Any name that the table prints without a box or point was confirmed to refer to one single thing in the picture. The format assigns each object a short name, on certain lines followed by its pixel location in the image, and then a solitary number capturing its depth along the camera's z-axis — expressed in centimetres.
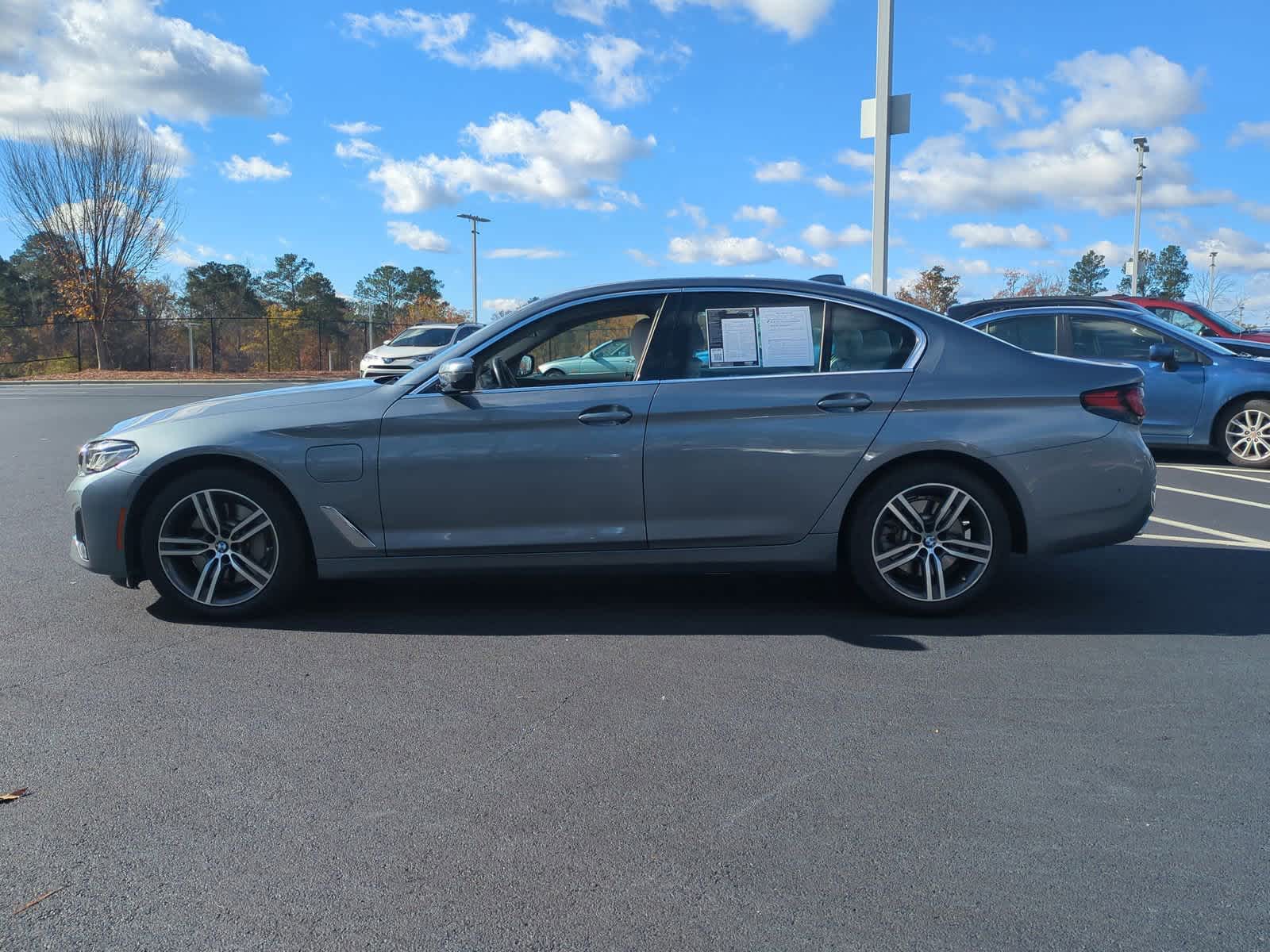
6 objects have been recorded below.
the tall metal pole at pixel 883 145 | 1188
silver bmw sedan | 469
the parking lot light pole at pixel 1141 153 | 3222
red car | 1302
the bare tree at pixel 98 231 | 3609
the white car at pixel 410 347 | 2427
